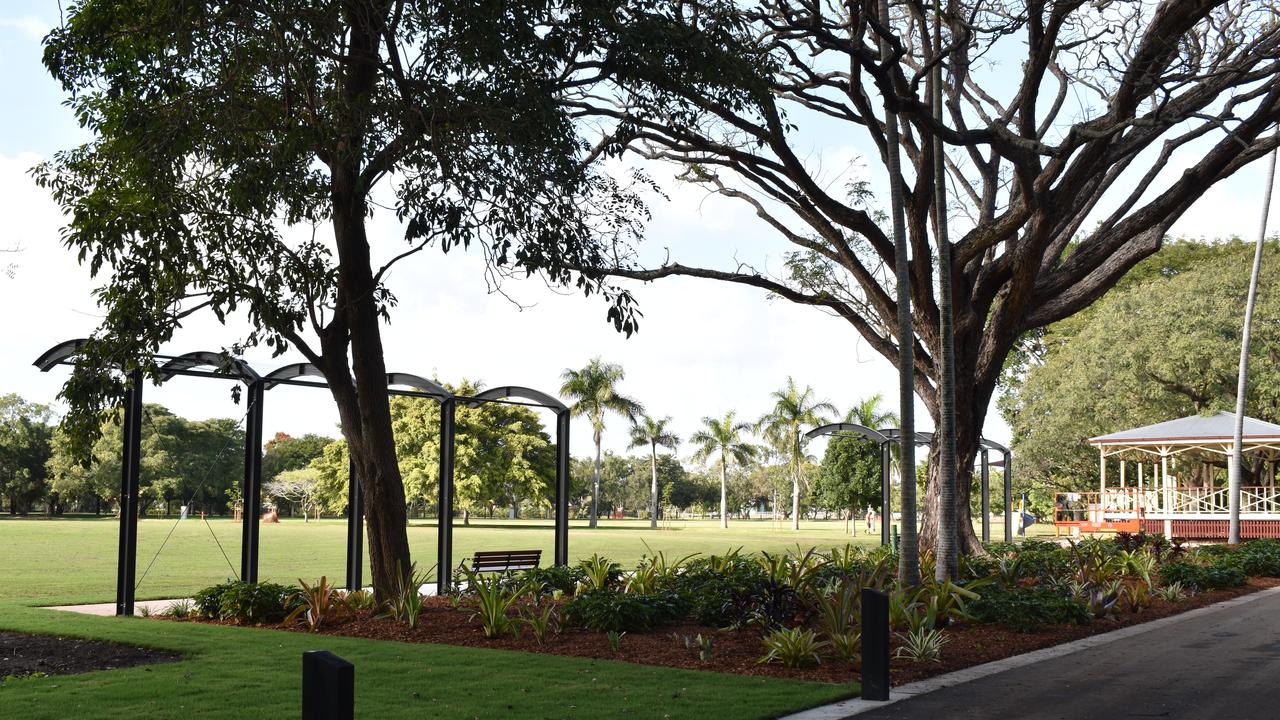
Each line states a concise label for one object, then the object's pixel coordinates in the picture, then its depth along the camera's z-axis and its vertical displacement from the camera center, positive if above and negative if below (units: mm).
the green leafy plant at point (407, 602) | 11479 -1375
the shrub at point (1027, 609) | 11875 -1464
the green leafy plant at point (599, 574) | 13758 -1288
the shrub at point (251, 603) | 11859 -1427
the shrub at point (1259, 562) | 20422 -1575
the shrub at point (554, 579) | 13705 -1343
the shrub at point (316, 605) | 11531 -1440
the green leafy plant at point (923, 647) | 9742 -1522
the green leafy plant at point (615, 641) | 10062 -1543
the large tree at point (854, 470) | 55219 +181
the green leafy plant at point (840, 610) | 10086 -1267
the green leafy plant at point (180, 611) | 12445 -1605
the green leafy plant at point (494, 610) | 10773 -1369
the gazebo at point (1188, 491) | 33500 -513
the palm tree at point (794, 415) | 63812 +3355
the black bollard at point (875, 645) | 7871 -1217
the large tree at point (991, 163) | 14797 +4662
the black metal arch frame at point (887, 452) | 24816 +544
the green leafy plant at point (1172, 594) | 15461 -1655
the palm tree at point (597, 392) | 62875 +4502
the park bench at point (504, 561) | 15455 -1283
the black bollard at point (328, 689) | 4191 -825
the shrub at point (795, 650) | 9398 -1492
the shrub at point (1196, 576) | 17078 -1546
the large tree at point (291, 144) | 9883 +3117
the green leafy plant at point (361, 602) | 12352 -1470
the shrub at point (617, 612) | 11023 -1405
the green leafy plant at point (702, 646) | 9656 -1553
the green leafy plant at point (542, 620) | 10531 -1469
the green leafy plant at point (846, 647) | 9547 -1484
